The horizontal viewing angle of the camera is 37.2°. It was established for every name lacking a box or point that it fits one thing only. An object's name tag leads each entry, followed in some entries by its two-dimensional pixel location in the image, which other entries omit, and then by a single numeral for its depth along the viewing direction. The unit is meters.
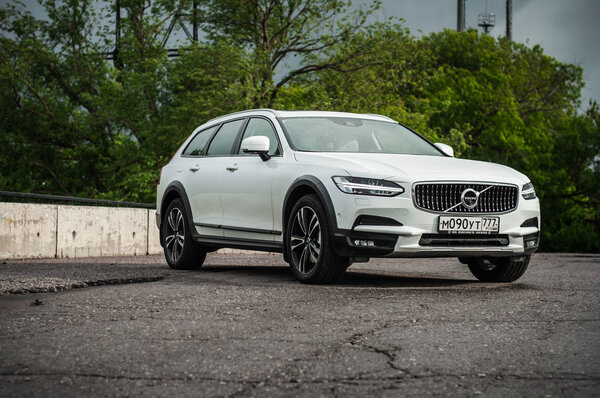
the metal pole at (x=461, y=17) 50.75
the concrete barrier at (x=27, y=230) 13.09
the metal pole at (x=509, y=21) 58.41
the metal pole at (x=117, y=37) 33.27
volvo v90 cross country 7.64
